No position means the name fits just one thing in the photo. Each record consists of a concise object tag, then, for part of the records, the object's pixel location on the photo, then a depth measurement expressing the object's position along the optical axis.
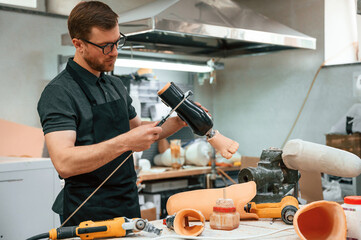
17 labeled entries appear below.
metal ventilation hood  2.88
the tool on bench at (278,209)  1.52
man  1.47
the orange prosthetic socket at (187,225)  1.37
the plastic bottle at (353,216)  1.29
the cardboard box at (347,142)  3.49
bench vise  1.68
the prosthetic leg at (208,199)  1.55
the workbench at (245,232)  1.34
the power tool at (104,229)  1.31
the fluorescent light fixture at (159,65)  3.73
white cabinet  2.21
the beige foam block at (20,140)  3.24
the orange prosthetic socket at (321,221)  1.27
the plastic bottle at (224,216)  1.43
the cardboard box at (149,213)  3.52
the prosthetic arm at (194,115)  1.54
